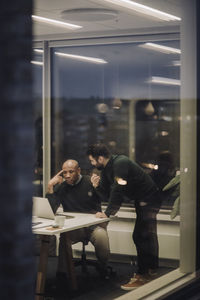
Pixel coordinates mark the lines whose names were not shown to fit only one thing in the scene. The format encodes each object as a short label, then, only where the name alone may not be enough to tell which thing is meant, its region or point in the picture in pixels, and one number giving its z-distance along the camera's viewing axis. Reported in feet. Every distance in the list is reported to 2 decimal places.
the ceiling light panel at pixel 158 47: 21.43
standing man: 20.27
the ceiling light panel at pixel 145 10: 17.87
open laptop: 18.10
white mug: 17.08
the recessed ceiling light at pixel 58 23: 20.16
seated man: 20.13
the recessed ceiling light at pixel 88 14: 19.07
